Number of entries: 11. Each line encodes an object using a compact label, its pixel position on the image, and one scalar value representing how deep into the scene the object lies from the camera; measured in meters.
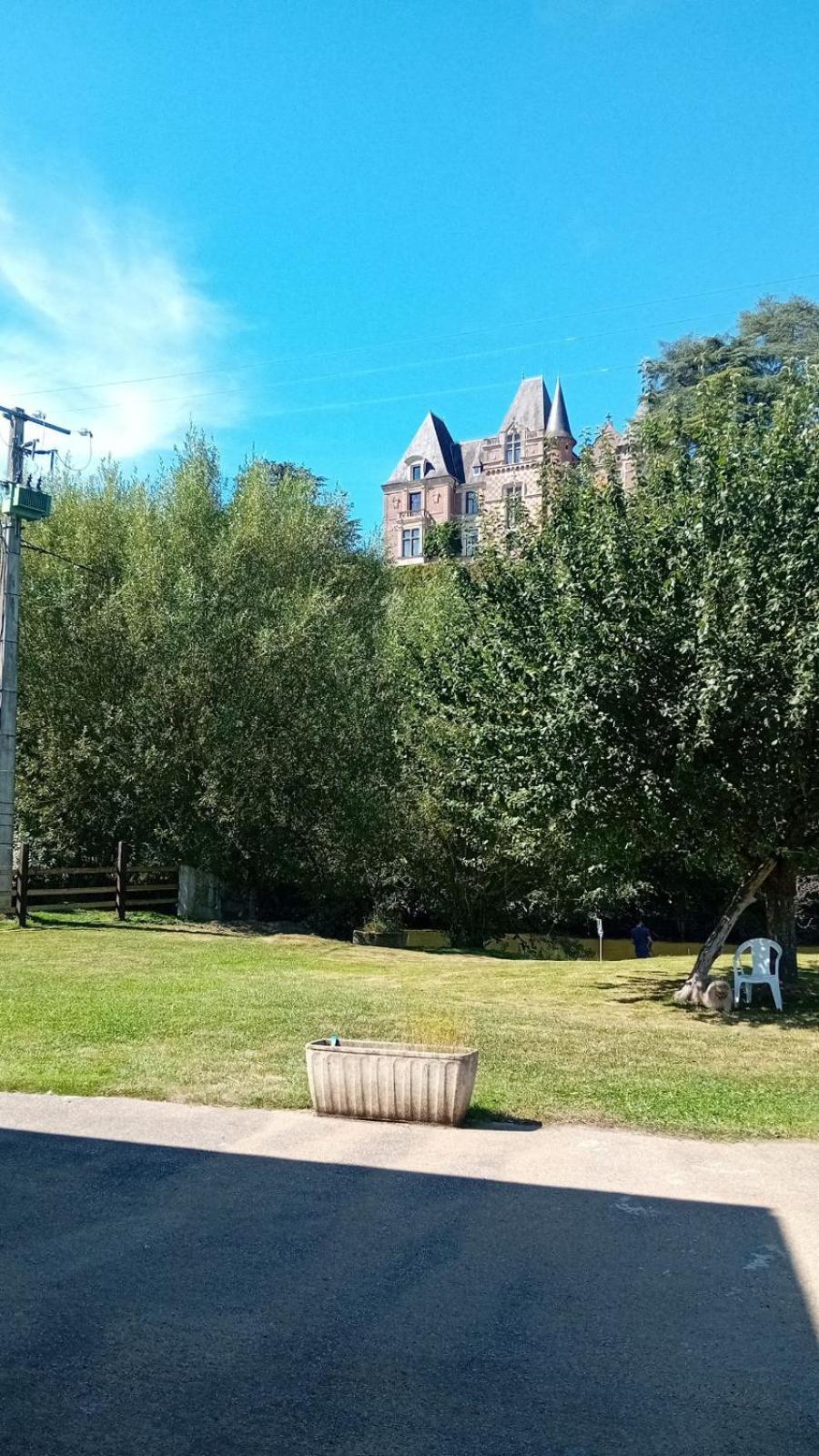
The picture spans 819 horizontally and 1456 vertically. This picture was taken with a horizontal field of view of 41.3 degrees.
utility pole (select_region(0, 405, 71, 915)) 21.55
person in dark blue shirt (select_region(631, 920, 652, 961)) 25.52
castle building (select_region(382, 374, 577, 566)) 69.50
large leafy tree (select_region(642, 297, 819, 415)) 37.80
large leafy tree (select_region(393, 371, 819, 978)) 11.79
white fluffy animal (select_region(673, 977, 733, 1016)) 12.93
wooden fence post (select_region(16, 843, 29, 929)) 20.41
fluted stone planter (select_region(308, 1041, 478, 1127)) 6.96
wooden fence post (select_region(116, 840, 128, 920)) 21.69
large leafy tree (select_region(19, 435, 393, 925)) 23.70
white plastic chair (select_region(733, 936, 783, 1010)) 13.17
